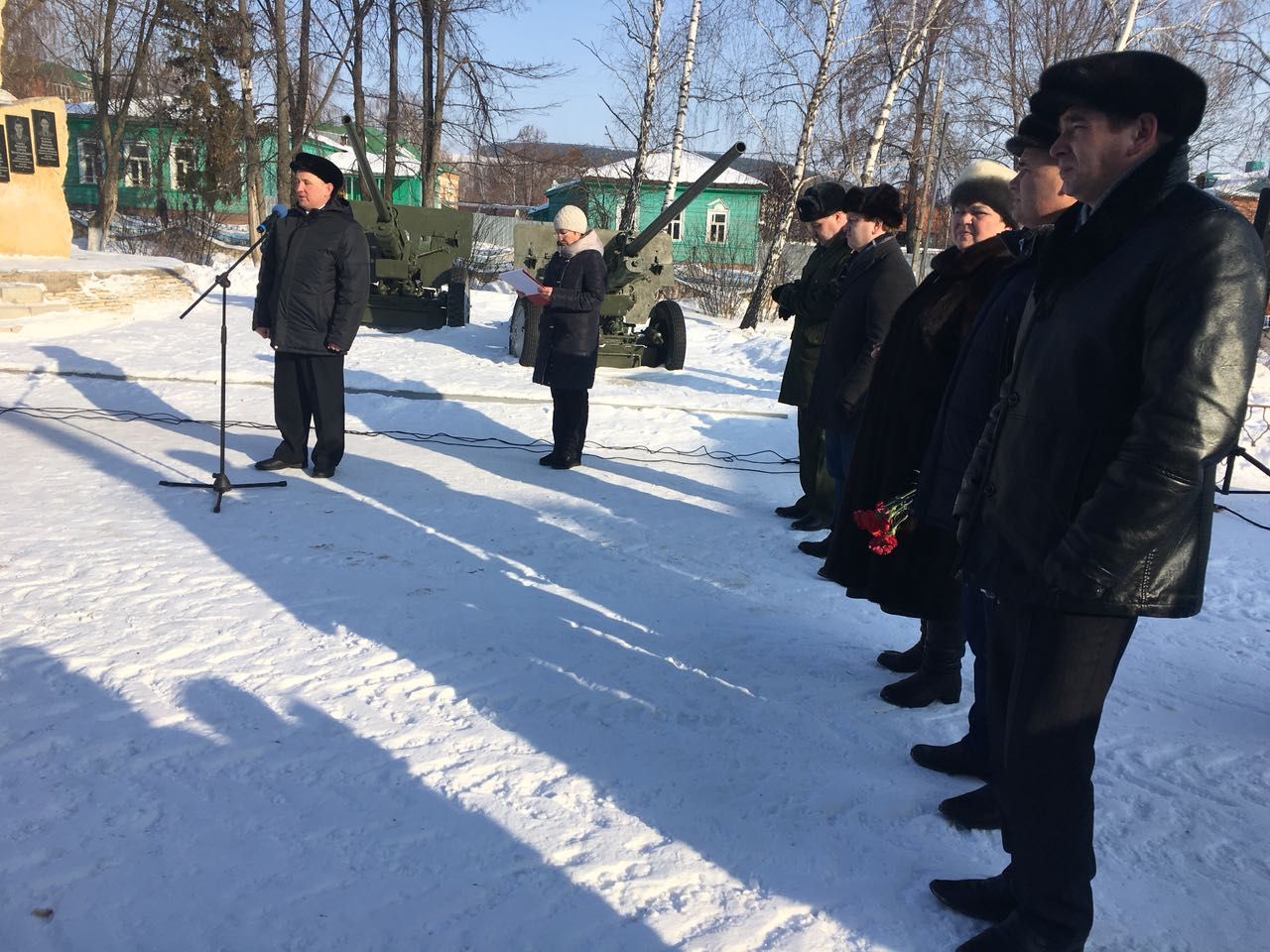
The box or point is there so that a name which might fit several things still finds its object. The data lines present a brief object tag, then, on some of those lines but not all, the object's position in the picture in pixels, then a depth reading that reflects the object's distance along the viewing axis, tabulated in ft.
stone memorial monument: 41.98
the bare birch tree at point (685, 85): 48.11
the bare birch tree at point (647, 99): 49.11
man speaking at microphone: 17.78
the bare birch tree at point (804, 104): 46.03
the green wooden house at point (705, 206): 94.57
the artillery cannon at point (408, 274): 41.09
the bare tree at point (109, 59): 71.61
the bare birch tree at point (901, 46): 46.44
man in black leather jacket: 5.10
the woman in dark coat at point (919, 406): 9.09
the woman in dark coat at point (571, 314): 19.85
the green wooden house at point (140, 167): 108.13
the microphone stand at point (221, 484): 15.57
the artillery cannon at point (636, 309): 32.76
